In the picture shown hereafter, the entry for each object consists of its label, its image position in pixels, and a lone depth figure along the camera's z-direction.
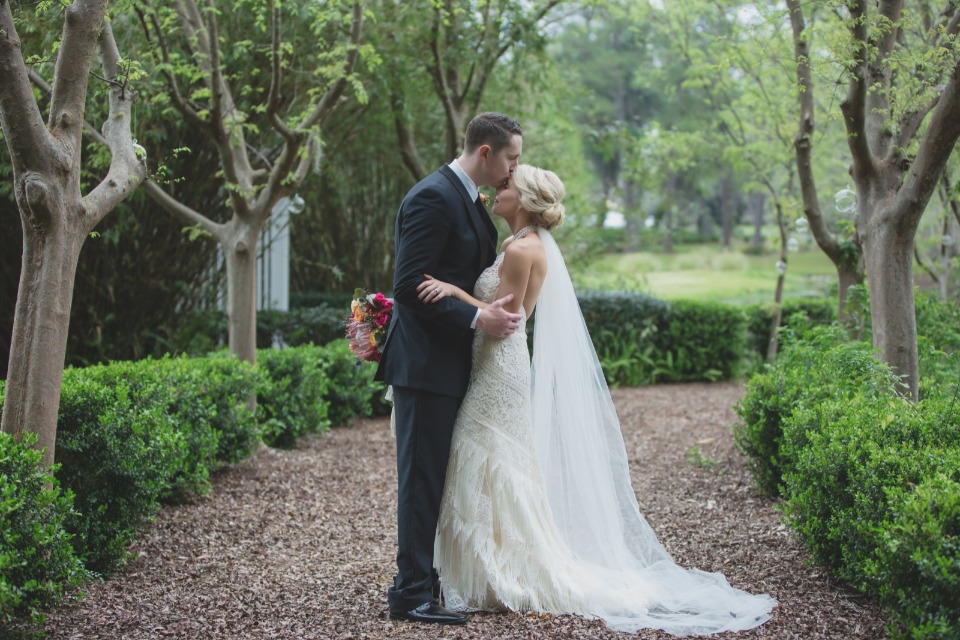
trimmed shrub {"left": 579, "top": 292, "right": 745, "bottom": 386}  11.83
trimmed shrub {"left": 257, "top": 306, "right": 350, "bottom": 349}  10.12
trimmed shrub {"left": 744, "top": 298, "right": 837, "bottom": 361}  12.87
